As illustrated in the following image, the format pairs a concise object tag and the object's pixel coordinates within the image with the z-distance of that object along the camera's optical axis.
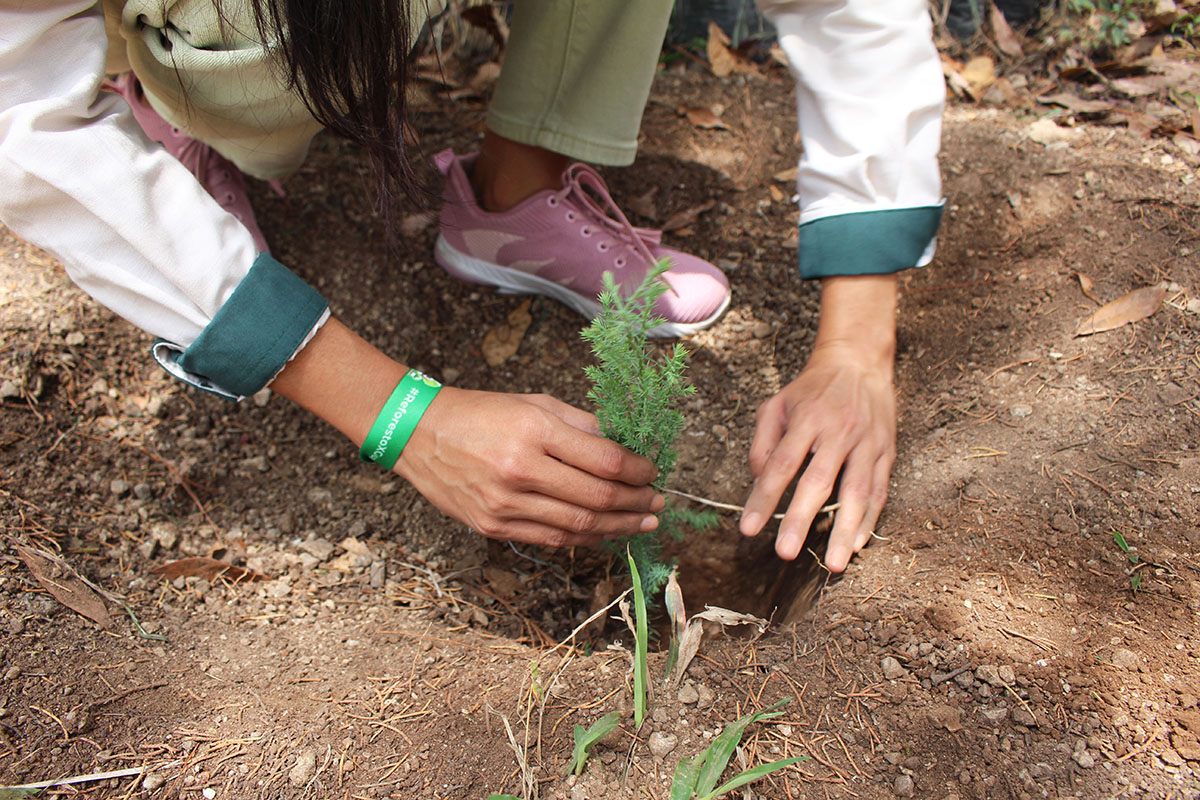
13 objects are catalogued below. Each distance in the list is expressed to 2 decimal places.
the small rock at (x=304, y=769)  0.72
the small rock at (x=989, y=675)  0.74
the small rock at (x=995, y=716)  0.73
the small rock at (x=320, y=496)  0.95
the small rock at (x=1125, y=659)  0.73
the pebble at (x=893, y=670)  0.76
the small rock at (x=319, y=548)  0.91
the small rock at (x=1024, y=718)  0.72
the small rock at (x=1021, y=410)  0.88
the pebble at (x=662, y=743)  0.73
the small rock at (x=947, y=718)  0.73
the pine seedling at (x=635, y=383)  0.73
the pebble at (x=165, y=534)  0.89
